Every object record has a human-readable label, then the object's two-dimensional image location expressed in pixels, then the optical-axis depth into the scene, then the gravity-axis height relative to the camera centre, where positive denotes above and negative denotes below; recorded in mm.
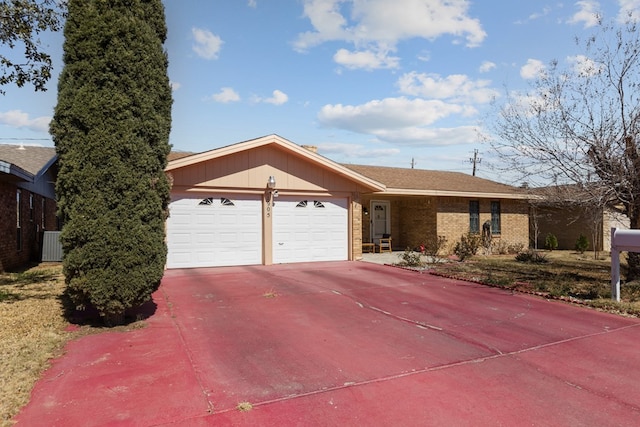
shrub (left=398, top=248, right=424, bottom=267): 12584 -1328
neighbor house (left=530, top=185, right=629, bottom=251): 19891 -486
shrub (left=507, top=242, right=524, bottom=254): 18344 -1338
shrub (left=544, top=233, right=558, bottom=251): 20797 -1209
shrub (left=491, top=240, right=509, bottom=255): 18000 -1266
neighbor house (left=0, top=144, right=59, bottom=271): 11023 +510
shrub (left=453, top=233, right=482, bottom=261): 16938 -1064
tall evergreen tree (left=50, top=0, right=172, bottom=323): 5406 +853
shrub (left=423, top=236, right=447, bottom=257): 16266 -1049
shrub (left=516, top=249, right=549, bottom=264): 14664 -1442
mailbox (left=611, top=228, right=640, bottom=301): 7312 -535
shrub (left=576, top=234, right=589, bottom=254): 18812 -1188
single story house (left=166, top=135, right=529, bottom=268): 11461 +455
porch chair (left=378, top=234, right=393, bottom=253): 17672 -1092
